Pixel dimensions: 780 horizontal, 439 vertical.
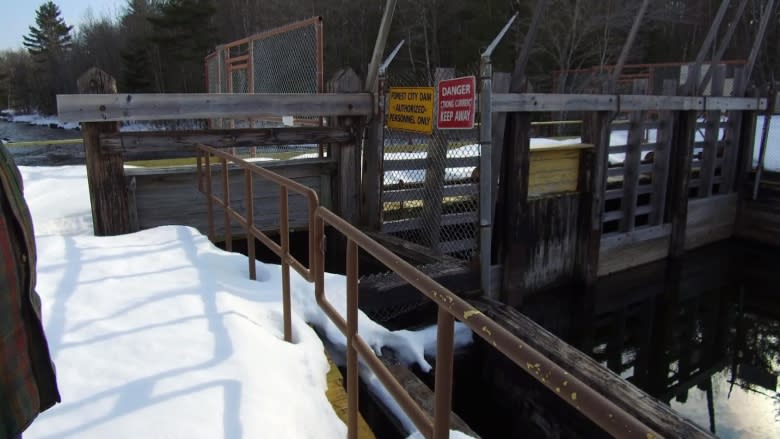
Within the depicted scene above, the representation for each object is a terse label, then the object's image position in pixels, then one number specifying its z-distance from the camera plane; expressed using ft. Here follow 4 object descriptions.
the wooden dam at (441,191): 14.58
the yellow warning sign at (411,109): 18.78
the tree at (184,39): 125.49
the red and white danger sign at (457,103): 16.44
